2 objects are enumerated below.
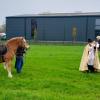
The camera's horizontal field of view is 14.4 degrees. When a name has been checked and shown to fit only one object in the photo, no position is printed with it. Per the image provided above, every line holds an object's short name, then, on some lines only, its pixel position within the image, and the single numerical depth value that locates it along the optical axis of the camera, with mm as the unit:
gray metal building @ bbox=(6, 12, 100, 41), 83750
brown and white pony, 16219
